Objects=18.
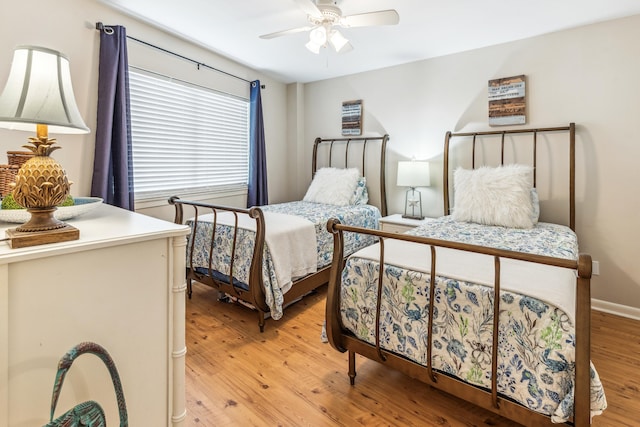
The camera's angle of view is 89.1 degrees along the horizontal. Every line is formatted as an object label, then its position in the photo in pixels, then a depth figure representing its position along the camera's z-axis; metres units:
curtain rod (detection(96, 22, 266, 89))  2.48
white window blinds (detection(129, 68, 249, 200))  2.90
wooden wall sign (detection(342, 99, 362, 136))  4.04
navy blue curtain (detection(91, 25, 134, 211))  2.49
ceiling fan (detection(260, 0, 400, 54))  2.04
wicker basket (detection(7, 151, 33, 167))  1.19
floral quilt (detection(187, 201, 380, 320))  2.34
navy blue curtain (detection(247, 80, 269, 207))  3.91
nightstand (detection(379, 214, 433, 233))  3.16
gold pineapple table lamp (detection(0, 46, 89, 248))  0.85
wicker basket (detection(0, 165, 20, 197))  1.19
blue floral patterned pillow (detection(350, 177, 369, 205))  3.74
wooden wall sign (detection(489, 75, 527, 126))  2.97
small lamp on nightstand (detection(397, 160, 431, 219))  3.32
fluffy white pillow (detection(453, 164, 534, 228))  2.51
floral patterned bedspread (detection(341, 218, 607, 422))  1.13
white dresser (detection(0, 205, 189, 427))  0.79
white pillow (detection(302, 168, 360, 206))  3.70
